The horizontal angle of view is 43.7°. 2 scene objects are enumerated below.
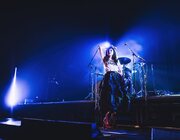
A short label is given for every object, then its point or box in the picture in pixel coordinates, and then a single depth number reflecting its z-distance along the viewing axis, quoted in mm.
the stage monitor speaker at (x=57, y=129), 3385
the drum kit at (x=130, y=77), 6531
